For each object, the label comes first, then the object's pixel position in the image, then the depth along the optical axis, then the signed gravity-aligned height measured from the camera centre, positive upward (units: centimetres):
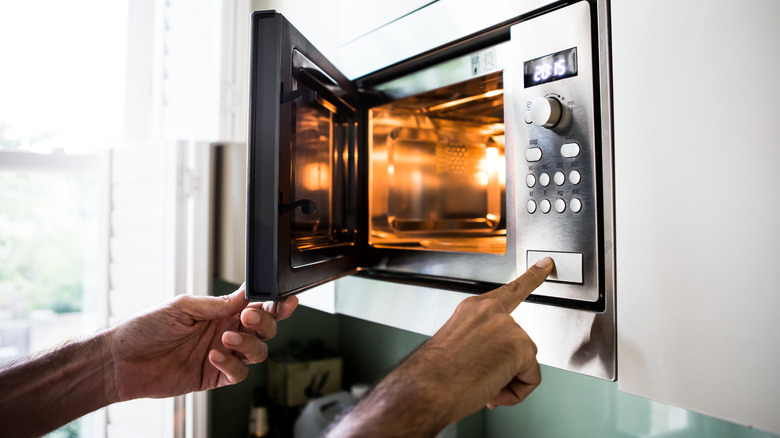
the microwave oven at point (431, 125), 49 +11
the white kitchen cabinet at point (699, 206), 38 +3
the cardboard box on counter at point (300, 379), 152 -54
